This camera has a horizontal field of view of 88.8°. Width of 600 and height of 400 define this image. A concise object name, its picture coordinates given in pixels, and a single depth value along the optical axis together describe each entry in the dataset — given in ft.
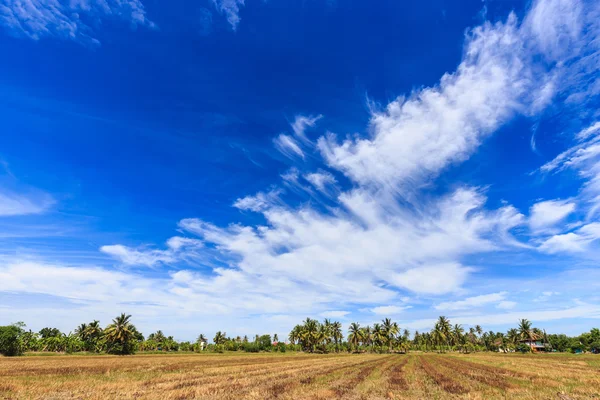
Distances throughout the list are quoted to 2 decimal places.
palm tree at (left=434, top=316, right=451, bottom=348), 449.89
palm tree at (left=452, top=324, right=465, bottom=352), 474.49
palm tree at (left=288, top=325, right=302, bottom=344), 429.38
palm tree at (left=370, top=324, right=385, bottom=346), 436.76
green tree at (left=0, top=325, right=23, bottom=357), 221.05
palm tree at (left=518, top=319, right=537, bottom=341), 433.89
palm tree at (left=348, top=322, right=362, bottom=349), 428.56
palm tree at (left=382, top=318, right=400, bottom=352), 435.04
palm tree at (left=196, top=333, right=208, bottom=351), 526.00
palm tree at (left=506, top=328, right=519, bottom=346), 454.40
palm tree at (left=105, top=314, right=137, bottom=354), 277.03
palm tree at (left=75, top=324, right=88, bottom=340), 395.14
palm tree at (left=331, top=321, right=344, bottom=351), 464.65
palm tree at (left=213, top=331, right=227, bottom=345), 484.33
